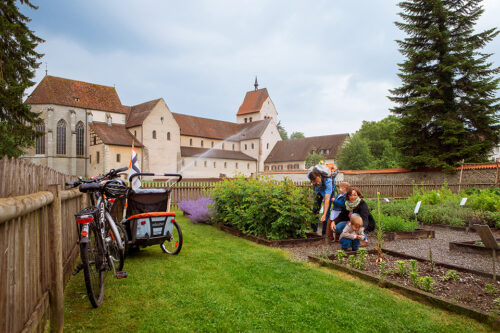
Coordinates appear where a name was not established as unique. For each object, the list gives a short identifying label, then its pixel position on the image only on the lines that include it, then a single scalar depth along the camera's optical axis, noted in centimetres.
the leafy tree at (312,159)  5219
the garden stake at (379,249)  556
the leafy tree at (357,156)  4432
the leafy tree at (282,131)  11586
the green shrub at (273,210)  736
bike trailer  551
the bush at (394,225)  830
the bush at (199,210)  1062
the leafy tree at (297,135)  12386
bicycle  359
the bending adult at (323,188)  749
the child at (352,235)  625
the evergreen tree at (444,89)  2564
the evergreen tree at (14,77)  1702
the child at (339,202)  705
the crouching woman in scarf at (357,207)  667
